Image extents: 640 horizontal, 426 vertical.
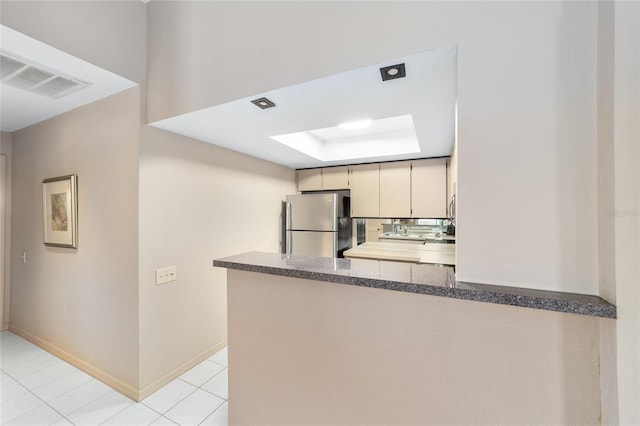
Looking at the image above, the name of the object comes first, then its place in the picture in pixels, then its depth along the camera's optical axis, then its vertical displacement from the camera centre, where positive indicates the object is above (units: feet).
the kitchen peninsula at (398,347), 2.74 -1.82
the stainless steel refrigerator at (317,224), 10.28 -0.47
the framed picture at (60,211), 7.00 +0.08
